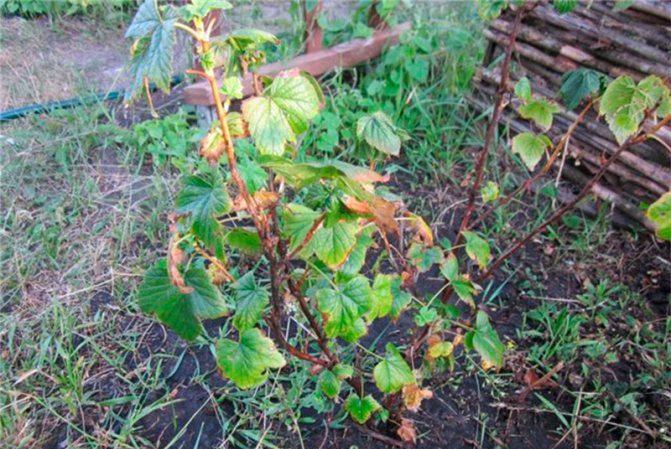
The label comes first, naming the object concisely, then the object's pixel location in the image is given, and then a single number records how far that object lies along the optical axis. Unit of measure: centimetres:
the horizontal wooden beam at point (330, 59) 219
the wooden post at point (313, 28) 246
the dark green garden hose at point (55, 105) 230
